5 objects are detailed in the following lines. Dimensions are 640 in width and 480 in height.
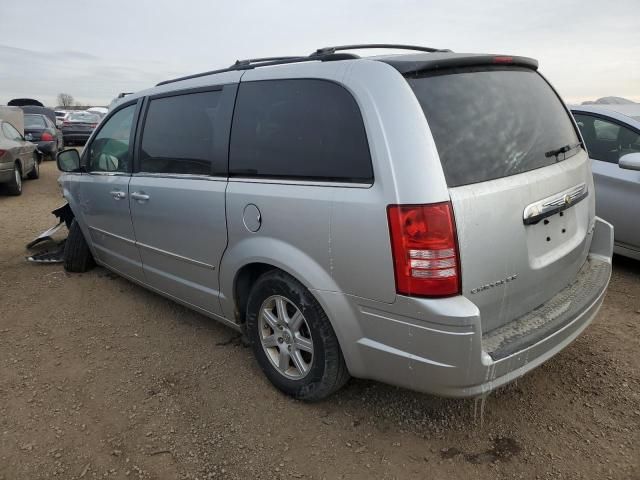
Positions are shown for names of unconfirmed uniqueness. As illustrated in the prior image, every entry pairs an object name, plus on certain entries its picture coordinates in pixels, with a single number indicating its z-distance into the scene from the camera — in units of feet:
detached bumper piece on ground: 17.11
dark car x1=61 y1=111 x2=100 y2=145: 62.90
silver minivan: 6.59
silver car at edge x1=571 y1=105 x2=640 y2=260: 13.92
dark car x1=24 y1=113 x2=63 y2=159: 47.32
